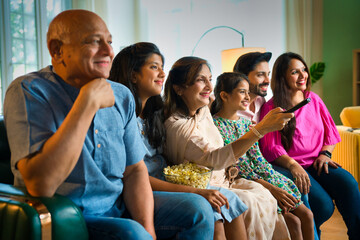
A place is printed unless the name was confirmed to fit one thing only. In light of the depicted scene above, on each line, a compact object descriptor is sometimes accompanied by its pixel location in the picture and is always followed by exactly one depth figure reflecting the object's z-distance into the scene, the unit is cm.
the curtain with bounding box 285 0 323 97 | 471
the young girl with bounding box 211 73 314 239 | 184
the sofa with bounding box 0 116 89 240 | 93
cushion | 306
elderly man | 100
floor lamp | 306
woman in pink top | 203
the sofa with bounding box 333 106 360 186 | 287
